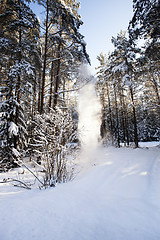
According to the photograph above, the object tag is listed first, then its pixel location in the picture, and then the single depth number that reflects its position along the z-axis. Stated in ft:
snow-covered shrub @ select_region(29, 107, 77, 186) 11.07
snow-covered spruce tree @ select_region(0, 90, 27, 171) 19.94
